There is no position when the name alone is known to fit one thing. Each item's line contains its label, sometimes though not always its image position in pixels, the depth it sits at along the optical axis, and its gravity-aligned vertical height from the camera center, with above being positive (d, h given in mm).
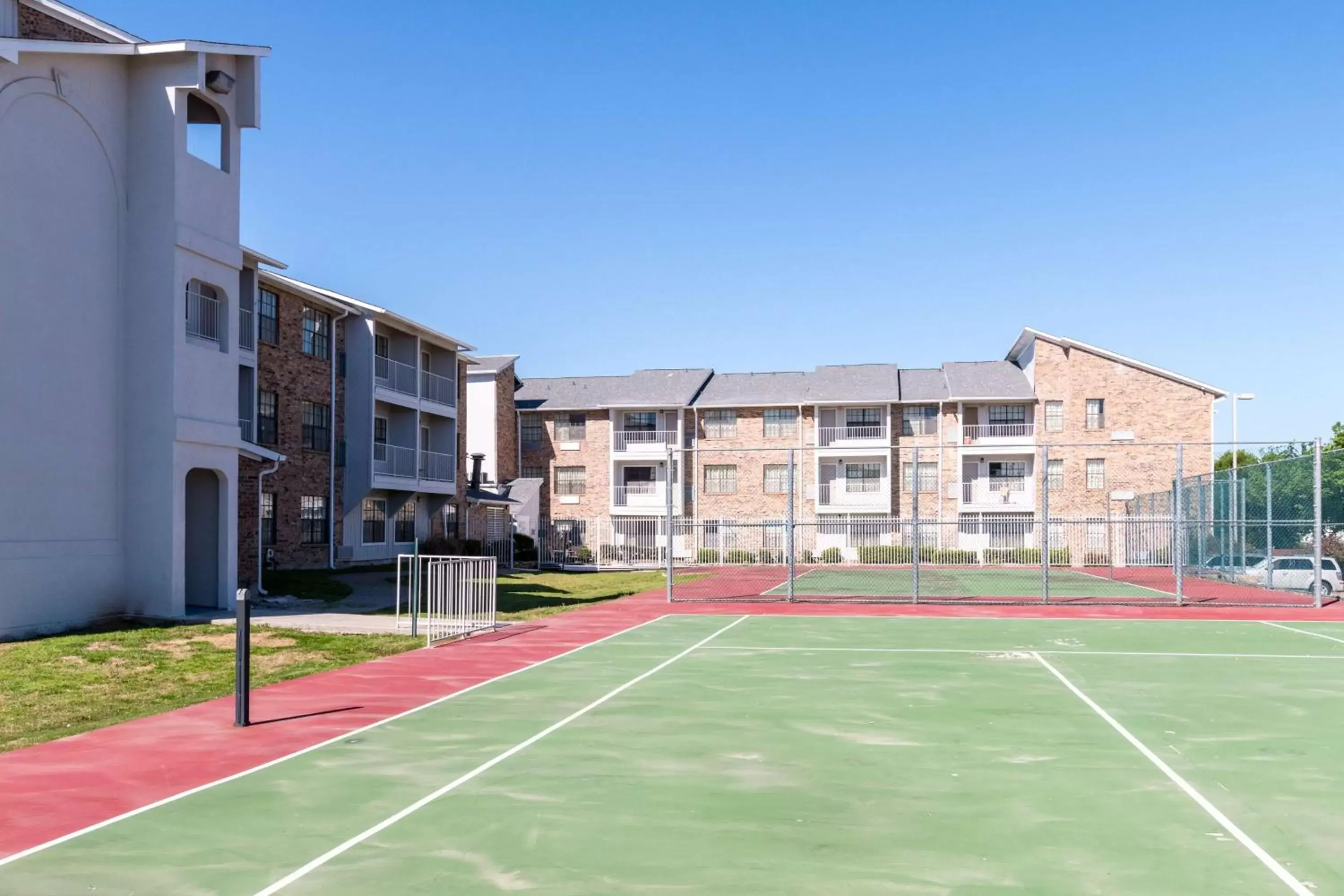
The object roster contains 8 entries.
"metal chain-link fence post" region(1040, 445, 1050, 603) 25359 -933
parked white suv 30625 -2227
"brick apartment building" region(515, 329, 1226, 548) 52094 +2742
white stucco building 19672 +3215
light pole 30734 -395
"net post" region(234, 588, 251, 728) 11953 -1768
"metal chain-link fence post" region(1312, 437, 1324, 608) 24484 -318
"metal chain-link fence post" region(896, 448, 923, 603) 26109 -988
